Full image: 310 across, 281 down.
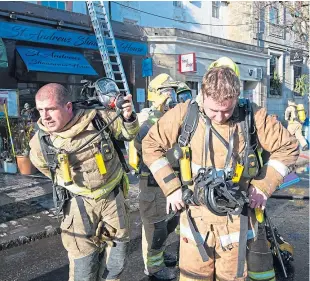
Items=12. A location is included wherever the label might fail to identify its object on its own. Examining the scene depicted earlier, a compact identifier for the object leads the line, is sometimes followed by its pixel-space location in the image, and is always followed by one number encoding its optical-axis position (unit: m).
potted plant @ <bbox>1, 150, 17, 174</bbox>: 7.75
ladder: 10.06
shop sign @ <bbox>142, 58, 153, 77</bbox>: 13.08
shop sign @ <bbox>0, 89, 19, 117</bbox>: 8.60
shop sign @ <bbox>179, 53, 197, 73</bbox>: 13.79
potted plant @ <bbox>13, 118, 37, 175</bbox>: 7.71
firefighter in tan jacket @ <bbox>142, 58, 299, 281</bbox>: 2.29
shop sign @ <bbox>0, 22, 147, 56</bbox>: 9.51
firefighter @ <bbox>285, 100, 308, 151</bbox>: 11.66
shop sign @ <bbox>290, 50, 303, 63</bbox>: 22.11
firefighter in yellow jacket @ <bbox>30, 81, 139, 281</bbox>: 2.58
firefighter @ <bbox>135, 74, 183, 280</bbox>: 3.41
